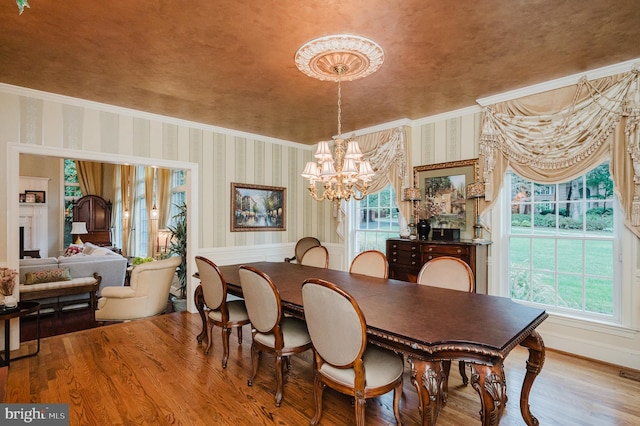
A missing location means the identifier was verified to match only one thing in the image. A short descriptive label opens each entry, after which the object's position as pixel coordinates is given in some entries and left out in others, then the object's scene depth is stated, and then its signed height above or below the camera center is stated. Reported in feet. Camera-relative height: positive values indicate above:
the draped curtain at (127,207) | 29.32 +0.30
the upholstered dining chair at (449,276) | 8.50 -1.82
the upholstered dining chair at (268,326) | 7.39 -2.84
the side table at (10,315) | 9.34 -3.19
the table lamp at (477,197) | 11.88 +0.60
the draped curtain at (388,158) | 14.44 +2.57
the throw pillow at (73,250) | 22.26 -2.93
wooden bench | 13.78 -3.72
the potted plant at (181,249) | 17.38 -2.18
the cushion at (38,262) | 15.06 -2.54
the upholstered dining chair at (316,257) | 12.77 -1.93
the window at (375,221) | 15.75 -0.48
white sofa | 14.97 -2.93
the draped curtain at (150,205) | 24.97 +0.44
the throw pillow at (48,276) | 13.91 -3.03
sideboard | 11.26 -1.63
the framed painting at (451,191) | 12.63 +0.90
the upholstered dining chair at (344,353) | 5.58 -2.69
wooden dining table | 4.96 -2.06
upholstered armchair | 13.12 -3.58
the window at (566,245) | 9.94 -1.08
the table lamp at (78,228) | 26.83 -1.61
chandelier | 7.70 +3.93
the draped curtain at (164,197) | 23.82 +1.02
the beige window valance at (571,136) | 9.00 +2.50
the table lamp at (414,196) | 13.84 +0.71
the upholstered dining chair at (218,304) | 9.20 -2.84
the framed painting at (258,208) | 16.48 +0.19
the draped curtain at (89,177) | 29.76 +3.17
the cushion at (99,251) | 20.80 -2.78
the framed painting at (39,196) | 25.89 +1.13
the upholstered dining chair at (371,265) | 10.53 -1.83
